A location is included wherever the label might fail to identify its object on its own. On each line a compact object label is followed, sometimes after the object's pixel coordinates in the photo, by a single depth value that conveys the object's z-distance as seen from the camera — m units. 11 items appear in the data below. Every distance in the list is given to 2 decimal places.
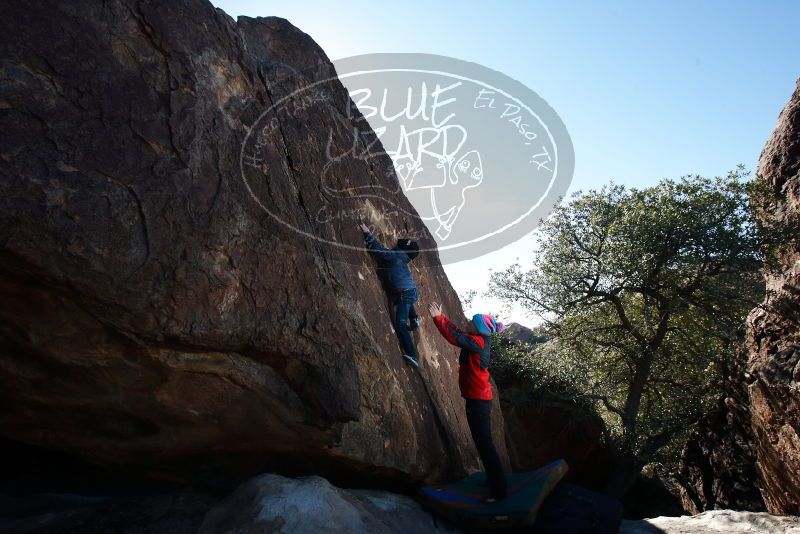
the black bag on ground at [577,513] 6.41
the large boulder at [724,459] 12.20
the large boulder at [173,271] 4.11
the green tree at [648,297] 14.24
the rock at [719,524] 6.88
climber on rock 7.62
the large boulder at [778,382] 9.08
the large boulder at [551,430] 14.70
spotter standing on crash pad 6.49
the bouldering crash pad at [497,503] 6.01
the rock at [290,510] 4.53
